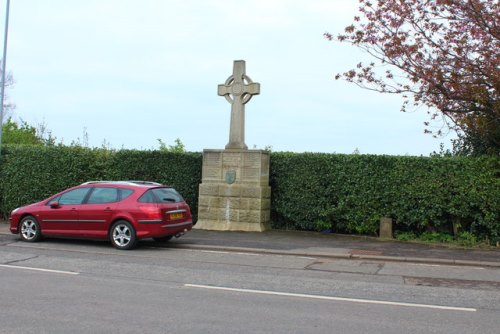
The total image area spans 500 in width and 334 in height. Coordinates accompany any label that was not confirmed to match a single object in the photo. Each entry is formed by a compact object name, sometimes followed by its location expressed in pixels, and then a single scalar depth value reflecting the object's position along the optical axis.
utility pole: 17.48
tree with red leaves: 12.99
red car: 11.88
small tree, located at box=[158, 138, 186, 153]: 21.41
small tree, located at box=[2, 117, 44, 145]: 29.48
